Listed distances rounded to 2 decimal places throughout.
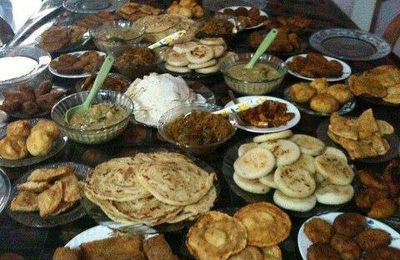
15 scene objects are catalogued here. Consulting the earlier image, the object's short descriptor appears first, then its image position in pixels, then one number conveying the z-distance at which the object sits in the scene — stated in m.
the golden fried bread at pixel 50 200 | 1.54
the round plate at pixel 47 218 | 1.52
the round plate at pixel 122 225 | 1.46
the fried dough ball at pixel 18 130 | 1.88
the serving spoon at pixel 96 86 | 2.08
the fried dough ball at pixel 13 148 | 1.82
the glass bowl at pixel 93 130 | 1.91
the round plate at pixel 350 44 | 2.76
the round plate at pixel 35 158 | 1.82
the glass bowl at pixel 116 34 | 2.71
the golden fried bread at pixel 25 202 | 1.56
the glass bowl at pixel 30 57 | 2.38
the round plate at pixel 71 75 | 2.43
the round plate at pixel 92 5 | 3.36
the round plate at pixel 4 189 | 1.61
